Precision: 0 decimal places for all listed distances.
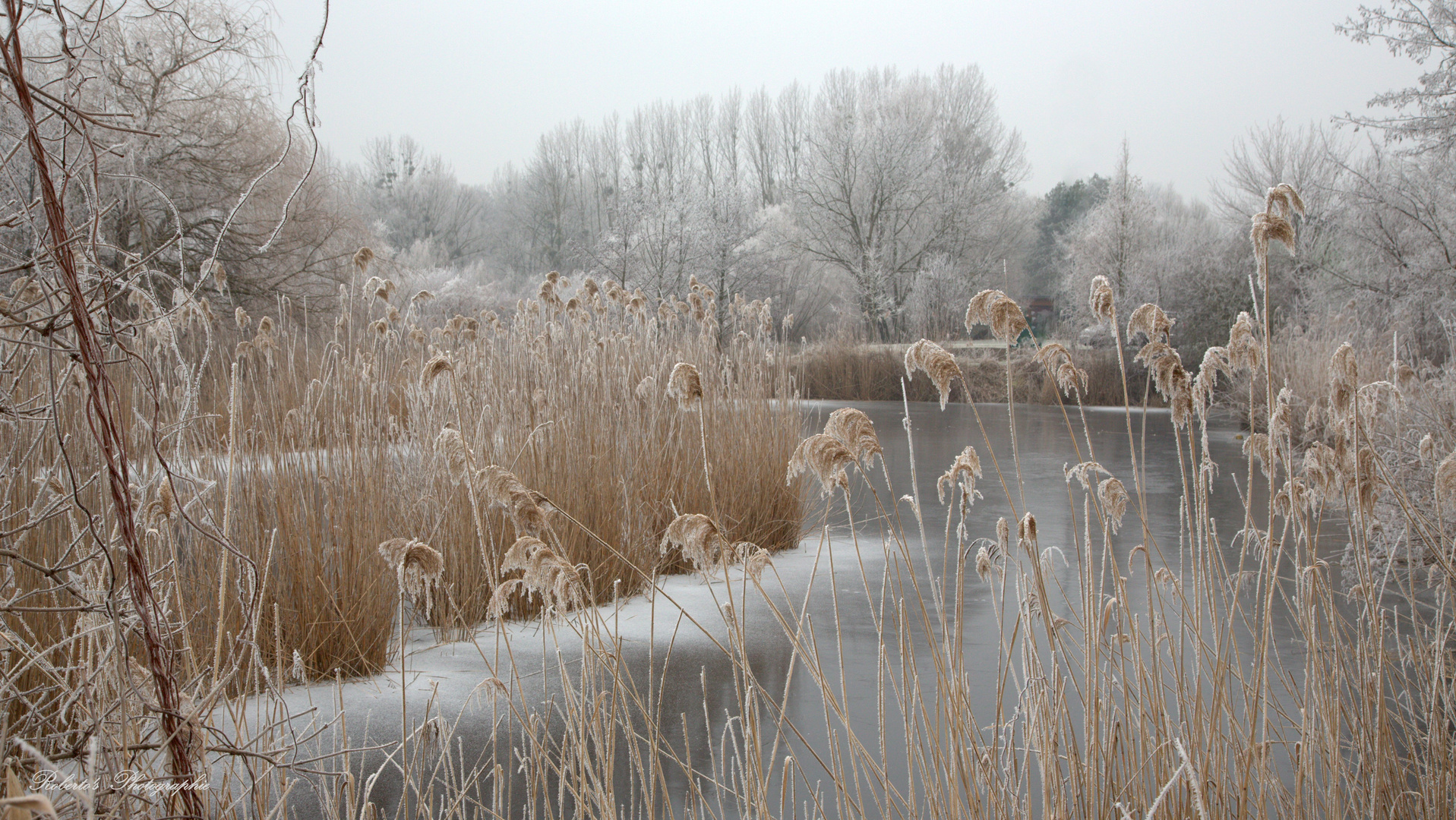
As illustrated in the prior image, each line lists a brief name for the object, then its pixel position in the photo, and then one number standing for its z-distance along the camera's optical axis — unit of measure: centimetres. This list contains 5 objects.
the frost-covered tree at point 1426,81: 1010
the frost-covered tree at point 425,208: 3581
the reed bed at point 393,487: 144
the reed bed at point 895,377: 1494
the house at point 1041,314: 3197
